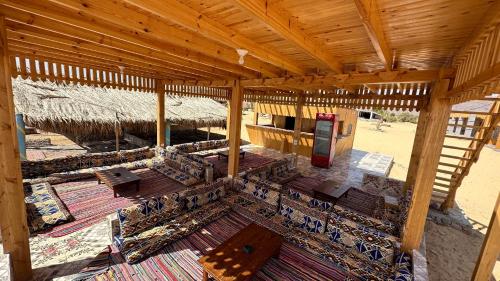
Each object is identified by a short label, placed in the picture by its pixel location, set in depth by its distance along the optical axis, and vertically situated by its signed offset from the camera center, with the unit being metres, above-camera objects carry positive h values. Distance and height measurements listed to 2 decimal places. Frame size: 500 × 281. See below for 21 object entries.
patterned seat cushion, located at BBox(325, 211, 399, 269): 3.82 -2.33
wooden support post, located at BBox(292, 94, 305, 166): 9.91 -0.58
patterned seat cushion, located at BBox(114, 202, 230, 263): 3.79 -2.61
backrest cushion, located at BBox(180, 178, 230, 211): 5.14 -2.28
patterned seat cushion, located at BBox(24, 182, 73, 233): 4.47 -2.65
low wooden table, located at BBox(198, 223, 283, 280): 3.13 -2.39
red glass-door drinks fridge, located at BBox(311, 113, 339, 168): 10.18 -1.23
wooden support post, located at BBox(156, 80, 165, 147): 8.70 -0.47
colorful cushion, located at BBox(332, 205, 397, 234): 4.25 -2.13
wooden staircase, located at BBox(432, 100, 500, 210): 5.11 -0.88
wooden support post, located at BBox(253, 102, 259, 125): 14.24 -0.39
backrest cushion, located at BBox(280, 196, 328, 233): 4.59 -2.33
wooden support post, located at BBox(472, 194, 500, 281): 2.16 -1.30
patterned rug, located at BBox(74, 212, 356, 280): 3.46 -2.80
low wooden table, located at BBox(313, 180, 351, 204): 6.21 -2.32
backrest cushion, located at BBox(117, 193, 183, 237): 4.01 -2.31
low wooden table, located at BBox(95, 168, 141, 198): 5.84 -2.28
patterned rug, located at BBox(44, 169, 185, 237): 4.72 -2.71
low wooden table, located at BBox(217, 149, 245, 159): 10.01 -2.25
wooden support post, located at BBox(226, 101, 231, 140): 13.21 -0.88
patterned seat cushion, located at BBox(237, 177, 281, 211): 5.37 -2.16
